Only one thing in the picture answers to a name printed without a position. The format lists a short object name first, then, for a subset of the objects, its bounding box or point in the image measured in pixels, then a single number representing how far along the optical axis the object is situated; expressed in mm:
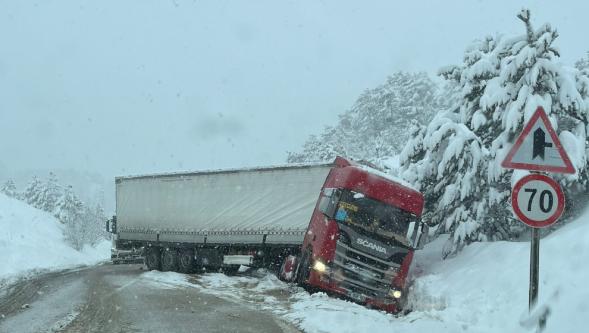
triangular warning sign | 6770
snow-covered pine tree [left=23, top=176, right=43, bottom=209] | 82794
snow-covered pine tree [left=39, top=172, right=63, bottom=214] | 81438
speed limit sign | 6531
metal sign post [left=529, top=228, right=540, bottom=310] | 6871
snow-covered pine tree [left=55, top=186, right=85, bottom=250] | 76356
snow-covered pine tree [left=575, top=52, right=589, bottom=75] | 14922
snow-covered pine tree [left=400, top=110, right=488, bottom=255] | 14602
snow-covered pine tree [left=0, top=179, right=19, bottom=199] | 89238
